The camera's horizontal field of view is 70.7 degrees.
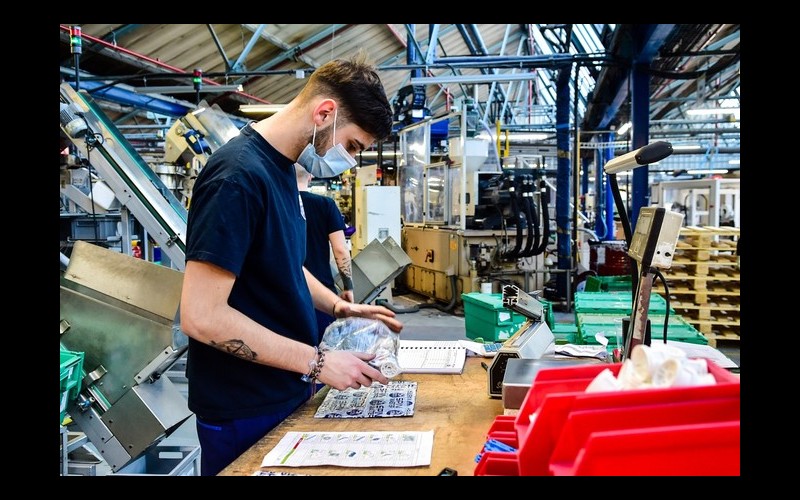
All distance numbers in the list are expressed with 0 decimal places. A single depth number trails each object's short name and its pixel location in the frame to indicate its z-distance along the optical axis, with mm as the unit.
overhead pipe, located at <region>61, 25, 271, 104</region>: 6091
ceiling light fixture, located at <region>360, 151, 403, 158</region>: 9938
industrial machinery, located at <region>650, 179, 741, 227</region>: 8016
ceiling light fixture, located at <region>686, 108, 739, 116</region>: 8586
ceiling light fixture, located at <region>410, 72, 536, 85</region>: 6500
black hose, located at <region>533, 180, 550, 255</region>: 6492
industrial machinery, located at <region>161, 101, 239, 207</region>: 4133
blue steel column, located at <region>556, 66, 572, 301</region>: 7363
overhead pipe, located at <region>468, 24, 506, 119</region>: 9406
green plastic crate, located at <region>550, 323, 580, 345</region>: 3549
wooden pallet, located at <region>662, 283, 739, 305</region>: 5484
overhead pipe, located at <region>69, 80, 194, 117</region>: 7280
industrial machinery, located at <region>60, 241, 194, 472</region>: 2291
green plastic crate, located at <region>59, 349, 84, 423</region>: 2137
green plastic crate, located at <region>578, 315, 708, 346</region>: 2998
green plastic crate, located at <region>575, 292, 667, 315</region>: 3596
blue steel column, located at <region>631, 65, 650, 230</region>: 6293
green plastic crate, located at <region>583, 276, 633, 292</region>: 5902
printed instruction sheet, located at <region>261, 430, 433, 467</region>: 1260
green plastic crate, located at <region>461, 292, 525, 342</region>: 3543
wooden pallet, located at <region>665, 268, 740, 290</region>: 5504
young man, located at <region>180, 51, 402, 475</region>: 1291
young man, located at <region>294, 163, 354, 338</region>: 3342
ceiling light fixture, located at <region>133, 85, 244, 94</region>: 7109
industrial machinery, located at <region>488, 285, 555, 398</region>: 1750
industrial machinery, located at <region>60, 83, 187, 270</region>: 3199
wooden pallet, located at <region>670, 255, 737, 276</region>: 5520
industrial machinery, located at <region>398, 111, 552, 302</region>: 6590
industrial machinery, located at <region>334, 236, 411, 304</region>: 4559
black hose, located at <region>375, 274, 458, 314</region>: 7293
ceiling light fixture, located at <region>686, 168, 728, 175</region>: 16006
